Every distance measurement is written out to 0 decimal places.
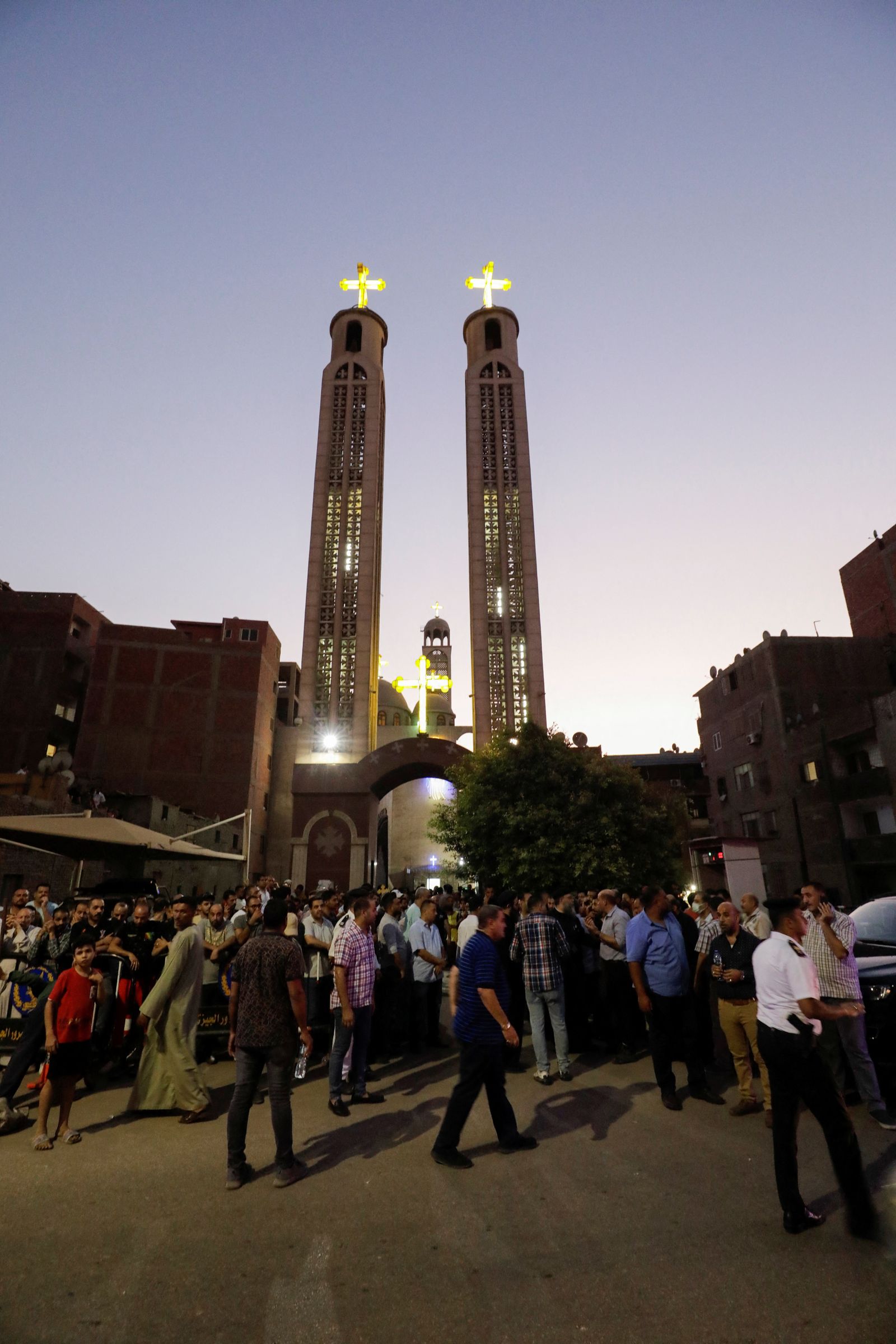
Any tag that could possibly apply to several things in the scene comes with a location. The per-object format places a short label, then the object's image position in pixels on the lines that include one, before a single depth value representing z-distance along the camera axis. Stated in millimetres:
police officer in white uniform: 3854
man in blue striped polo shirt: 5070
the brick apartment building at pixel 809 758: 31359
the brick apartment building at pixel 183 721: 40312
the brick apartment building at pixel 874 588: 43031
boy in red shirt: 5742
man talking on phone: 5844
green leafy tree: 23266
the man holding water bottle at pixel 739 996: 6344
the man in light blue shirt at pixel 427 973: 9266
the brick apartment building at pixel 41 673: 41625
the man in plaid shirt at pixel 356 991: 6566
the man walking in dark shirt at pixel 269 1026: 4781
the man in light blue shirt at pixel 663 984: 6480
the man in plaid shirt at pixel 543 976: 7098
